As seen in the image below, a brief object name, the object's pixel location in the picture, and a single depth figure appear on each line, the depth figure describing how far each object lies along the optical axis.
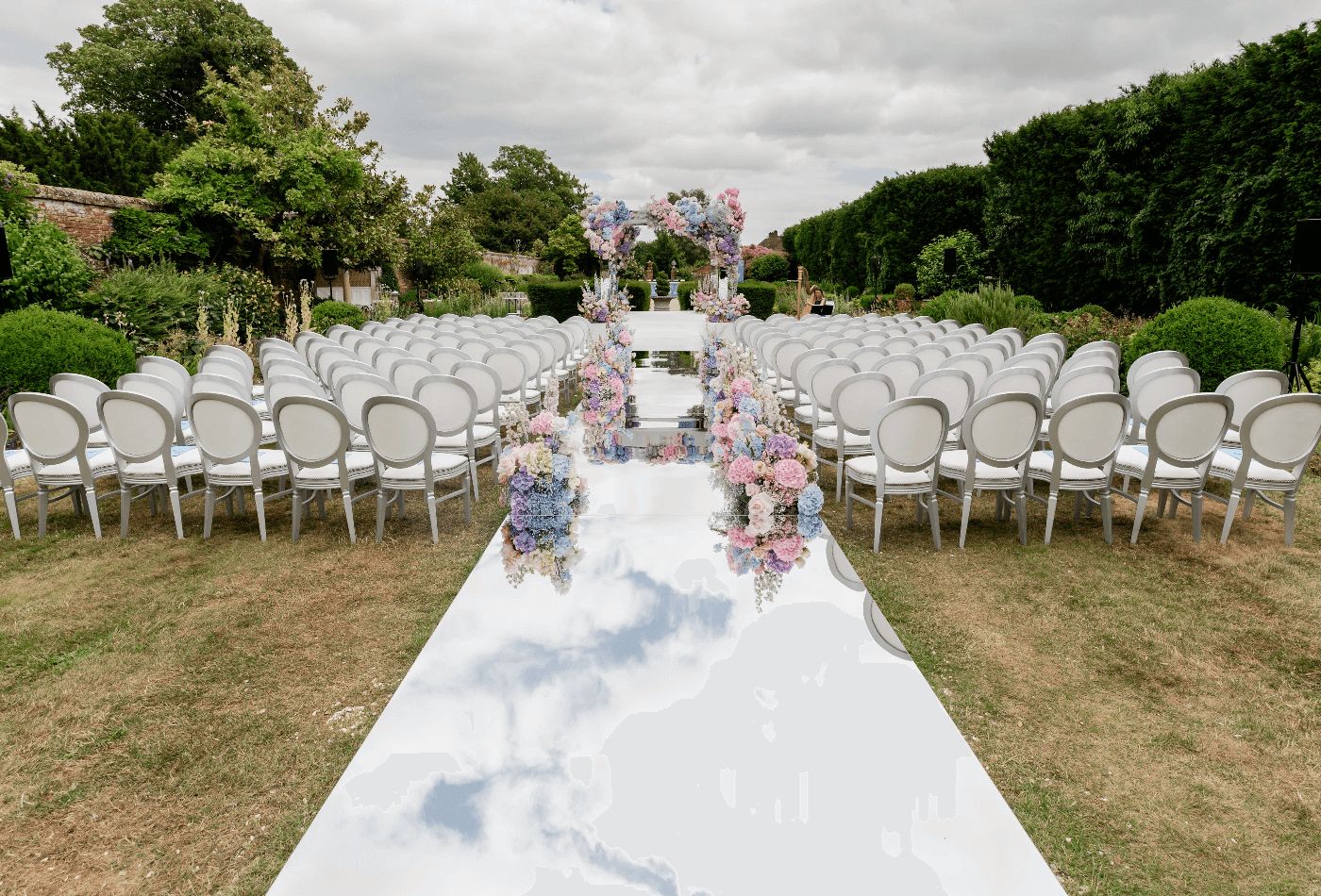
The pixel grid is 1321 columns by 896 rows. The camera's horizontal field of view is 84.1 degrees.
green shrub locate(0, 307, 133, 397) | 7.12
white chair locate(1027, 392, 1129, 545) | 4.55
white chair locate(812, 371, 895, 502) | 5.49
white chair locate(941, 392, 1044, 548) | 4.59
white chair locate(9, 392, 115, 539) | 4.85
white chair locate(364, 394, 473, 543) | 4.75
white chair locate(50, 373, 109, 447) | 5.62
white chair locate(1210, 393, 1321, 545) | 4.46
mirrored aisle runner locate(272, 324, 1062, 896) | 1.88
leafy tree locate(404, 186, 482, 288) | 19.37
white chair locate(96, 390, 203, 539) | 4.87
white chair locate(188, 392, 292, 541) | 4.80
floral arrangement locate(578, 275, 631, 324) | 8.89
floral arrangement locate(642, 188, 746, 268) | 9.03
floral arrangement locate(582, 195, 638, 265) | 9.27
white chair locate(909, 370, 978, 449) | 5.46
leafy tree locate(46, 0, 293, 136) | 27.39
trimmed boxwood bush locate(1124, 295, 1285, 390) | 6.79
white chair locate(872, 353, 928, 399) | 6.17
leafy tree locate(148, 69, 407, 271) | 15.01
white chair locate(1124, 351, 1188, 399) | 6.12
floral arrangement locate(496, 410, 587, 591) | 3.87
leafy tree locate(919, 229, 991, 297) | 17.50
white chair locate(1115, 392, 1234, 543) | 4.51
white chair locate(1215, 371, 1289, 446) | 5.37
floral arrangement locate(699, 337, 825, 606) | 3.70
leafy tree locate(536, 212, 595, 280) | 34.28
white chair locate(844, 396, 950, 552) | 4.61
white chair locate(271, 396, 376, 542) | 4.71
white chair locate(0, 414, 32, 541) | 4.91
